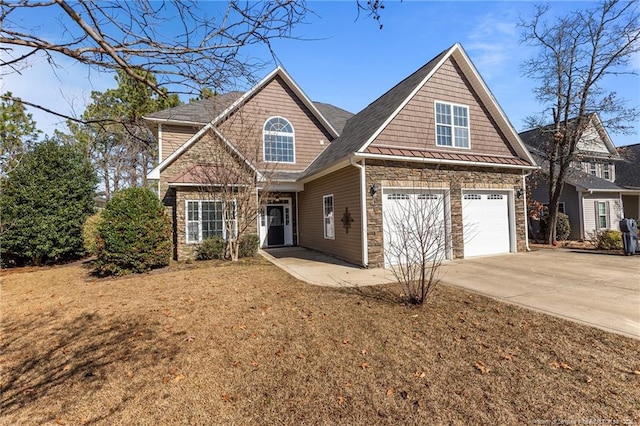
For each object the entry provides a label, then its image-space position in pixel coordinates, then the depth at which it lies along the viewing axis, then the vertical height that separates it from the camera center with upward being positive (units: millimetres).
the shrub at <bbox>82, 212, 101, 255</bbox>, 11875 -241
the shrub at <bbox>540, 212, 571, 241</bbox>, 16844 -799
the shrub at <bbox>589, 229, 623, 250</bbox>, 12578 -1188
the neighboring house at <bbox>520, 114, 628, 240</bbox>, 17438 +1032
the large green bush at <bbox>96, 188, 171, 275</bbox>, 9219 -334
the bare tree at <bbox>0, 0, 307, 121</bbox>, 2635 +1687
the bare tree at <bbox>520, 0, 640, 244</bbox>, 14133 +6332
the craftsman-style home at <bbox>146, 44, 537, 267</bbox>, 9969 +1836
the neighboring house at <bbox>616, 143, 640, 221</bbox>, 20016 +2097
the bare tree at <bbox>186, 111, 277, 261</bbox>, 11391 +1487
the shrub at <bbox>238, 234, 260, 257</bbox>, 11992 -942
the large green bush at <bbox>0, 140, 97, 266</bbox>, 12039 +822
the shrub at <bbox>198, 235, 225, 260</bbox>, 11742 -1030
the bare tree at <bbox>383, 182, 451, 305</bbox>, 9766 +113
